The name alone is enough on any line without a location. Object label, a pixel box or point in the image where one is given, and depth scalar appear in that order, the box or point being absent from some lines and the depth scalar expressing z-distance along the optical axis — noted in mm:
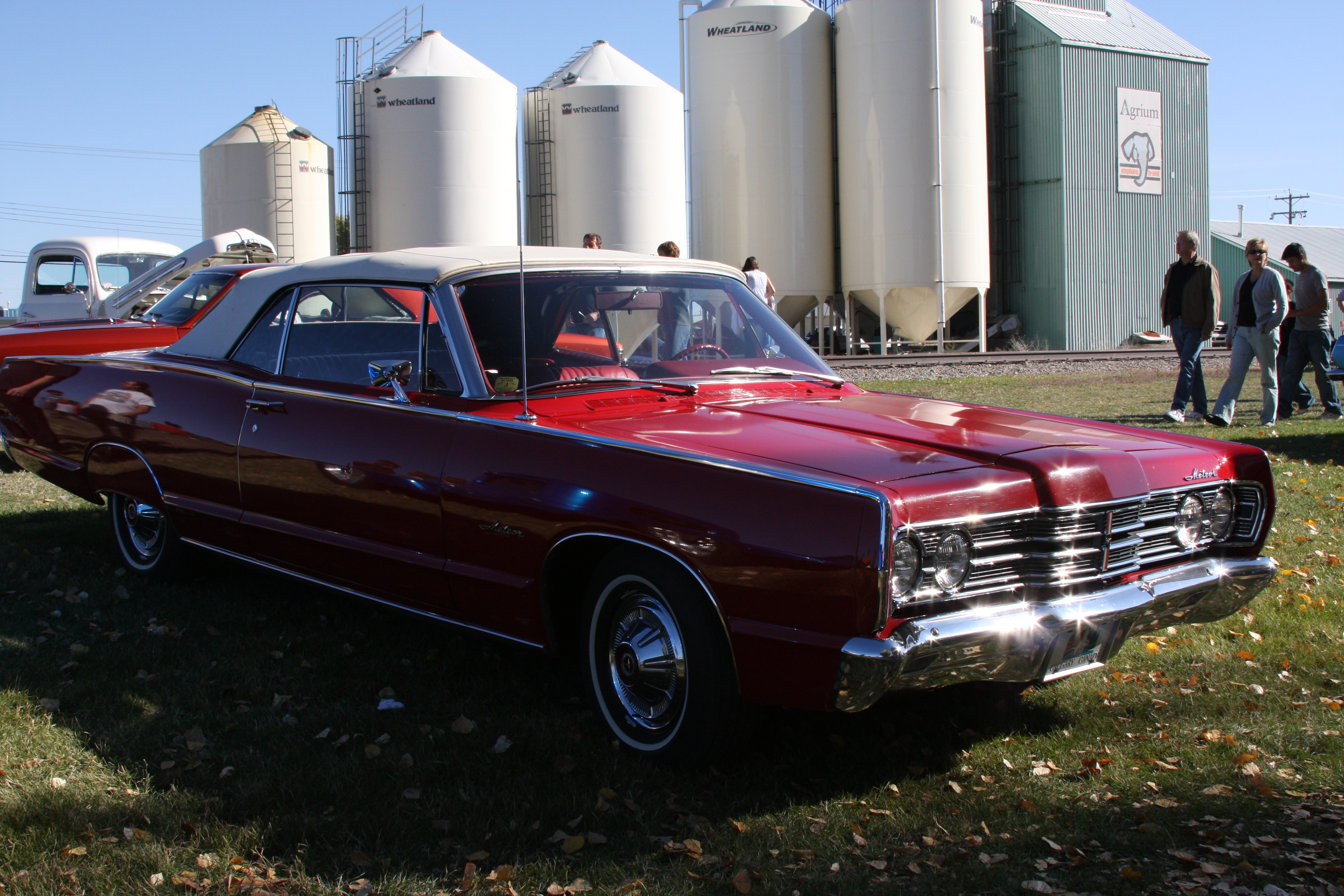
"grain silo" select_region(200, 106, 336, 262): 24703
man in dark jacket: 9953
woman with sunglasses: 9773
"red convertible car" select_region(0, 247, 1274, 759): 2760
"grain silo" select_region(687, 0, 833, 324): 24750
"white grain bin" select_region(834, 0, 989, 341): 24750
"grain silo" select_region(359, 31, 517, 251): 23438
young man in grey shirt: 10484
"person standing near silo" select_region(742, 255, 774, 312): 11273
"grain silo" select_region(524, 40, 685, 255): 24531
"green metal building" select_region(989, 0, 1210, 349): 29078
